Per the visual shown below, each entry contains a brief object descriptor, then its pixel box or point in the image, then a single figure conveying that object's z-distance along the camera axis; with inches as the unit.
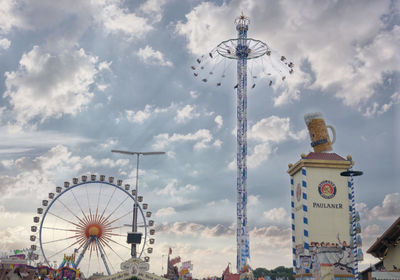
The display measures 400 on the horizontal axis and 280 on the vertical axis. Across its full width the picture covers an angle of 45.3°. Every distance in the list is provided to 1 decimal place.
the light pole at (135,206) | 1898.4
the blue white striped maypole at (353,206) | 1135.6
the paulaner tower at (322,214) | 1787.6
